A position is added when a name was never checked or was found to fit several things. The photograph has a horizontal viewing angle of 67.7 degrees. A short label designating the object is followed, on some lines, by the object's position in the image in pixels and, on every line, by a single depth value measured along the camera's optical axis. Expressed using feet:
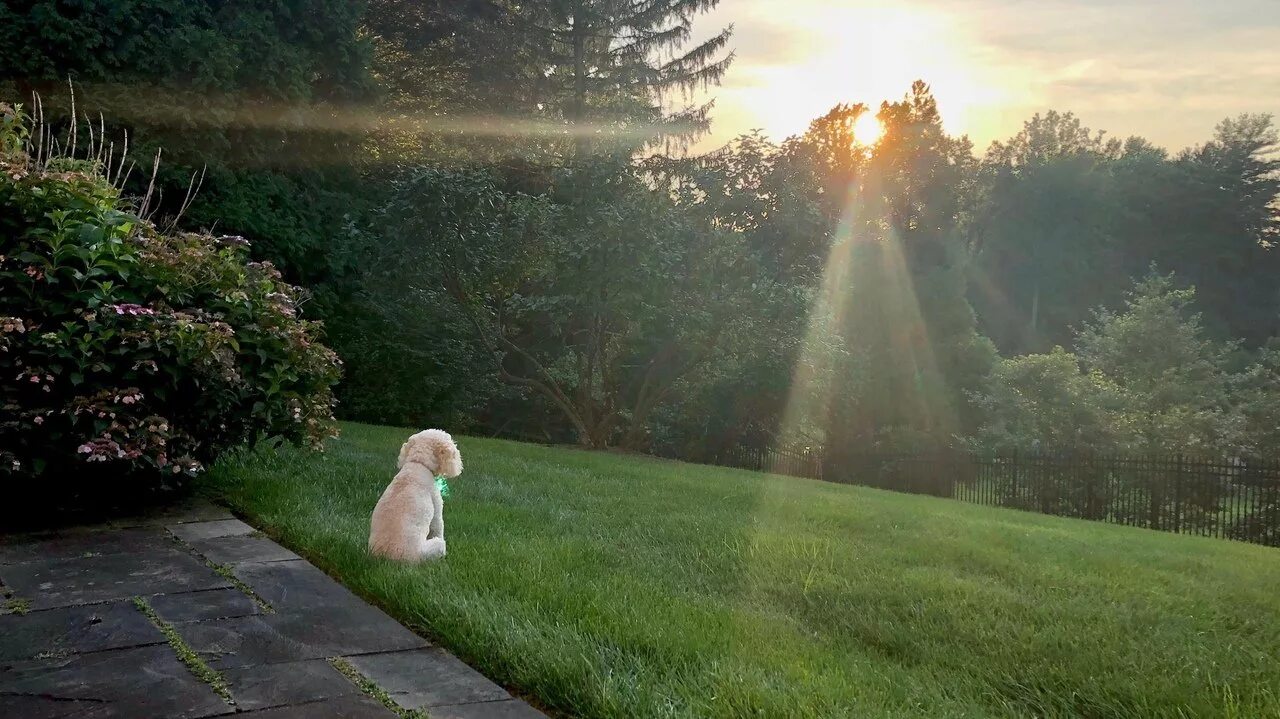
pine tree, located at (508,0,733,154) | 86.48
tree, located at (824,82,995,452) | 78.64
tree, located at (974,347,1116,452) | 68.69
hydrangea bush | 16.76
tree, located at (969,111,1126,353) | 160.97
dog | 14.74
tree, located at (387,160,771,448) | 46.26
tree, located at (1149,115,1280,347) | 155.74
